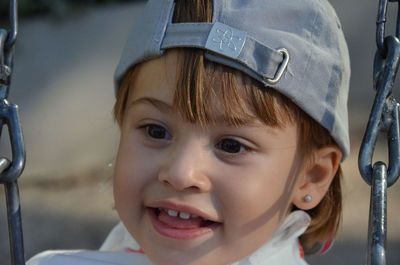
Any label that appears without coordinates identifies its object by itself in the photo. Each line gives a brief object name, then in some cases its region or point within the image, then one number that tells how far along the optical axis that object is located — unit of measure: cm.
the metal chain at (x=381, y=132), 81
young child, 87
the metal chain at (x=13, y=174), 83
